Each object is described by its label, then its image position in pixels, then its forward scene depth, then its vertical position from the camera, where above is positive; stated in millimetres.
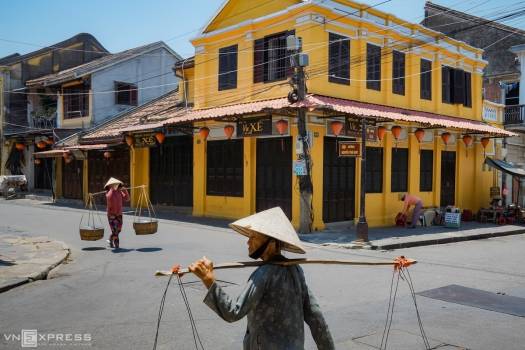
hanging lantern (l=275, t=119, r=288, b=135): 14633 +1429
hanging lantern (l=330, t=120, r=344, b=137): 14633 +1414
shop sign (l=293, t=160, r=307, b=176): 14445 +154
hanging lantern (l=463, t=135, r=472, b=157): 20016 +1457
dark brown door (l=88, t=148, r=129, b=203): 23656 +173
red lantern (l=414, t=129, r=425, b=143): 17281 +1449
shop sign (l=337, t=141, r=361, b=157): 14017 +706
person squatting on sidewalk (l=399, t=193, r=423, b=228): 17062 -1073
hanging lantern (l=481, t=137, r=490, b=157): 20875 +1438
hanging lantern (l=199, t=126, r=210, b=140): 17812 +1465
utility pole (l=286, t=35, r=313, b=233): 14008 +1205
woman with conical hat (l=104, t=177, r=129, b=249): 11672 -892
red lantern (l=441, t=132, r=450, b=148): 18766 +1462
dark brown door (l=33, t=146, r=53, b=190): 30172 -141
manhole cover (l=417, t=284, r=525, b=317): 7080 -1911
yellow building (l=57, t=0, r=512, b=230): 15570 +1898
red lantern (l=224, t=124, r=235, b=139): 16641 +1440
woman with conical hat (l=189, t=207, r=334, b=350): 2955 -766
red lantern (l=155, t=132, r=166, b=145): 19328 +1413
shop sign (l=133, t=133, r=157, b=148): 20000 +1309
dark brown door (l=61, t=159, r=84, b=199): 26500 -423
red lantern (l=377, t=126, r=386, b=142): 15766 +1385
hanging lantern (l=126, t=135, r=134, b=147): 20938 +1347
